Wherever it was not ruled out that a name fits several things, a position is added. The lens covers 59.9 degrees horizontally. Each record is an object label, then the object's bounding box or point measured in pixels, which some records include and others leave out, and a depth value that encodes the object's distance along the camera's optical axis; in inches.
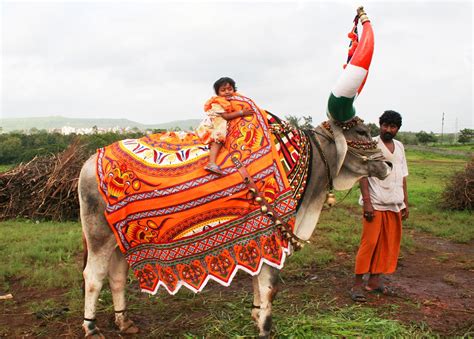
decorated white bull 131.7
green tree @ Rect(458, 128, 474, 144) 1759.4
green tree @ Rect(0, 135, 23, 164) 765.3
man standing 190.1
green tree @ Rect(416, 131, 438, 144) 1993.0
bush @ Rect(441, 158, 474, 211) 376.5
